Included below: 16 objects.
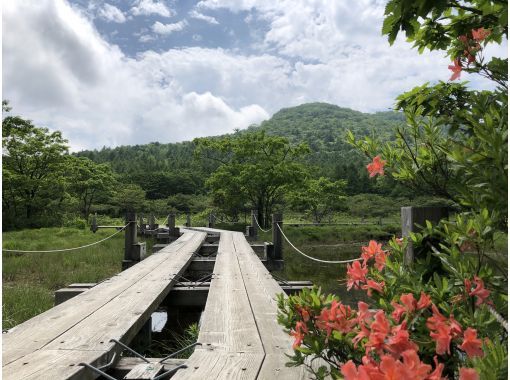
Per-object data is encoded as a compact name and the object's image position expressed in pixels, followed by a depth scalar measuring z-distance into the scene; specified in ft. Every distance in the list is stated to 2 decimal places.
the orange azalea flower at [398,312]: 3.69
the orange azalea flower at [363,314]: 4.00
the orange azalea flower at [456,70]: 5.27
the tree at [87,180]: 120.64
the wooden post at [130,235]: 26.99
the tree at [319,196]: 90.74
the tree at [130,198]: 159.02
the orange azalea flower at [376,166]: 5.21
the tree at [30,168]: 87.76
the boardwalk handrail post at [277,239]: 28.14
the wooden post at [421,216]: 5.49
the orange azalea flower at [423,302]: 3.64
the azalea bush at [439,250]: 3.12
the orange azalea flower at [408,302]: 3.67
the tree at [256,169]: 87.20
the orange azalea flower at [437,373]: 2.73
